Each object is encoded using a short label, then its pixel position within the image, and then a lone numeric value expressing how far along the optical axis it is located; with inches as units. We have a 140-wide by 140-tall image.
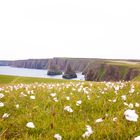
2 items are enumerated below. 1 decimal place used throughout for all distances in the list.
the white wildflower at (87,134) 95.6
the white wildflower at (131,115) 83.6
